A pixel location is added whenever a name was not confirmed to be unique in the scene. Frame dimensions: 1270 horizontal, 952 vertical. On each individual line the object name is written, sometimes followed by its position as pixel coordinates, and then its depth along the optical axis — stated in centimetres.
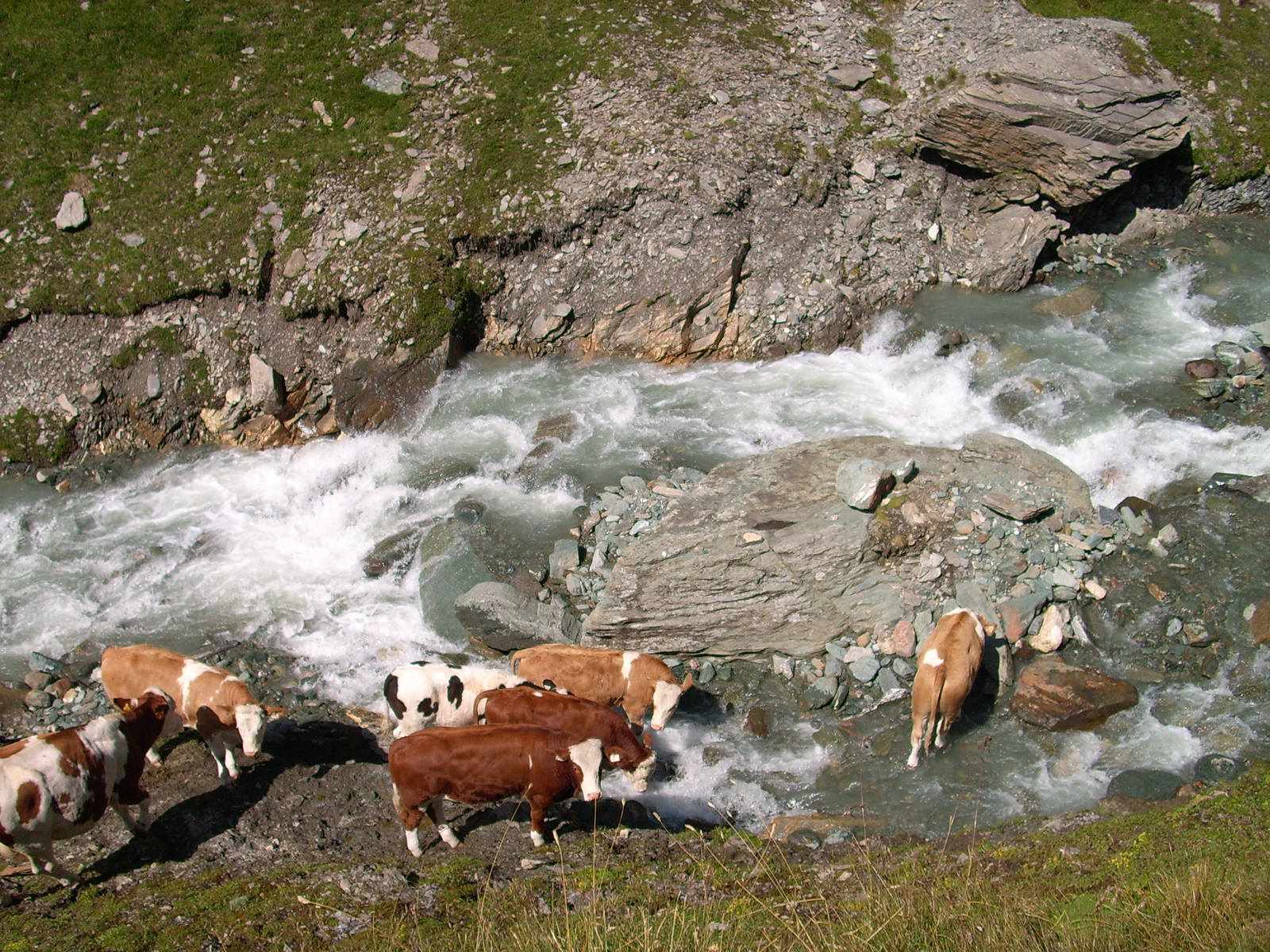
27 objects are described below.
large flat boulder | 1394
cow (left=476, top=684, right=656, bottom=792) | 1098
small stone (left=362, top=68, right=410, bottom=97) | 2378
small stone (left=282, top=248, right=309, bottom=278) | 2064
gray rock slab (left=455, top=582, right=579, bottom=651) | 1440
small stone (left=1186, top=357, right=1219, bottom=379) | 1833
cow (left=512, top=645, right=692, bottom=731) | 1256
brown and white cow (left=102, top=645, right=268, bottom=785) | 1138
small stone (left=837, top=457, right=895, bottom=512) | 1441
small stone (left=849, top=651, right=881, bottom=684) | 1323
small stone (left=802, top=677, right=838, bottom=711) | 1311
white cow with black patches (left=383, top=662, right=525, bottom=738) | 1172
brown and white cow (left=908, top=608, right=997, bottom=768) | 1157
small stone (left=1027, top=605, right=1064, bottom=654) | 1330
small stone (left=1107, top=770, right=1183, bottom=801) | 1091
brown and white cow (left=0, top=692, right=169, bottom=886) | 930
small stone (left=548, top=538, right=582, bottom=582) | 1562
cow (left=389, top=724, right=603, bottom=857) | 1008
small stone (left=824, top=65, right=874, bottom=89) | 2445
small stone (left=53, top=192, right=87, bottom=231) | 2141
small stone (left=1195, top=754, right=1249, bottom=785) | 1086
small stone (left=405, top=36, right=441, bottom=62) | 2455
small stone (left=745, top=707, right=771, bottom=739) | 1287
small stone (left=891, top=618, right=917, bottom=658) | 1340
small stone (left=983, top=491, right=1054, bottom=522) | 1432
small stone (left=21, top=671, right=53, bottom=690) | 1400
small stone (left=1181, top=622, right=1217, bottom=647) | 1302
